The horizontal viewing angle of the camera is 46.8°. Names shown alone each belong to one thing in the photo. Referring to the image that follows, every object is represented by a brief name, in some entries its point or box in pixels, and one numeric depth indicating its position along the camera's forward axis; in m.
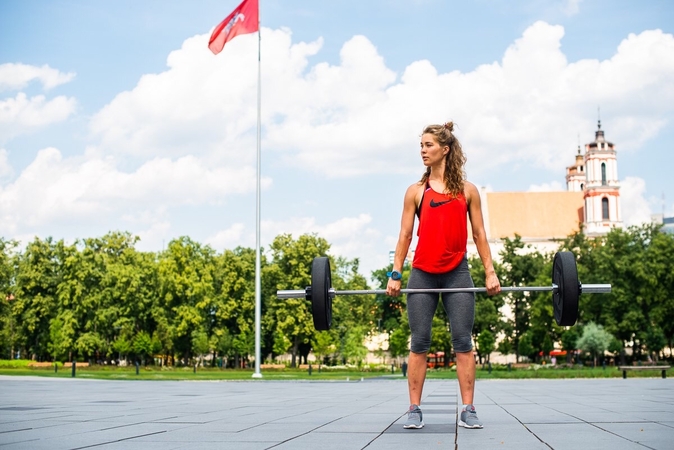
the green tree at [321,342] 58.00
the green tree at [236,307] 59.72
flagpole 34.50
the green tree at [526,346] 59.00
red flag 31.73
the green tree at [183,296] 58.19
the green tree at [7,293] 61.97
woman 6.44
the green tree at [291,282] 57.91
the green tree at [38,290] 64.06
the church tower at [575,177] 120.81
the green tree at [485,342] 58.21
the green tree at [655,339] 54.72
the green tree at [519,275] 63.69
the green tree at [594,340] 54.94
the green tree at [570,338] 57.47
